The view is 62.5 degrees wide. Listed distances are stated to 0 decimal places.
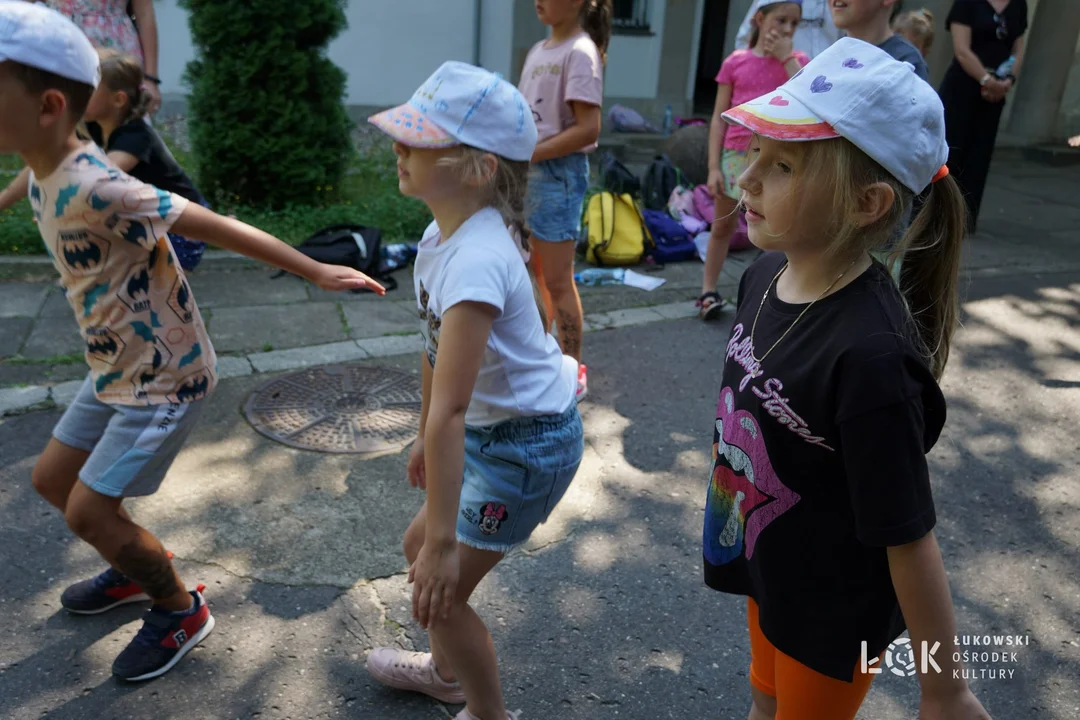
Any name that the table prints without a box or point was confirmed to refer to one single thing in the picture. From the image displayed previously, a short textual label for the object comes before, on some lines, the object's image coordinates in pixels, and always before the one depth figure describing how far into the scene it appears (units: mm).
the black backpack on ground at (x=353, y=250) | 5703
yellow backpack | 6324
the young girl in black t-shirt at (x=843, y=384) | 1408
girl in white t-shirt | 1783
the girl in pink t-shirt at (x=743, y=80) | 4738
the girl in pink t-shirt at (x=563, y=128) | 3900
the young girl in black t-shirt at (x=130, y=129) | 3281
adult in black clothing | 7051
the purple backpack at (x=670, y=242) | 6539
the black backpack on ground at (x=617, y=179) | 7137
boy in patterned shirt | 2217
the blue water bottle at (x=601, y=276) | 6031
